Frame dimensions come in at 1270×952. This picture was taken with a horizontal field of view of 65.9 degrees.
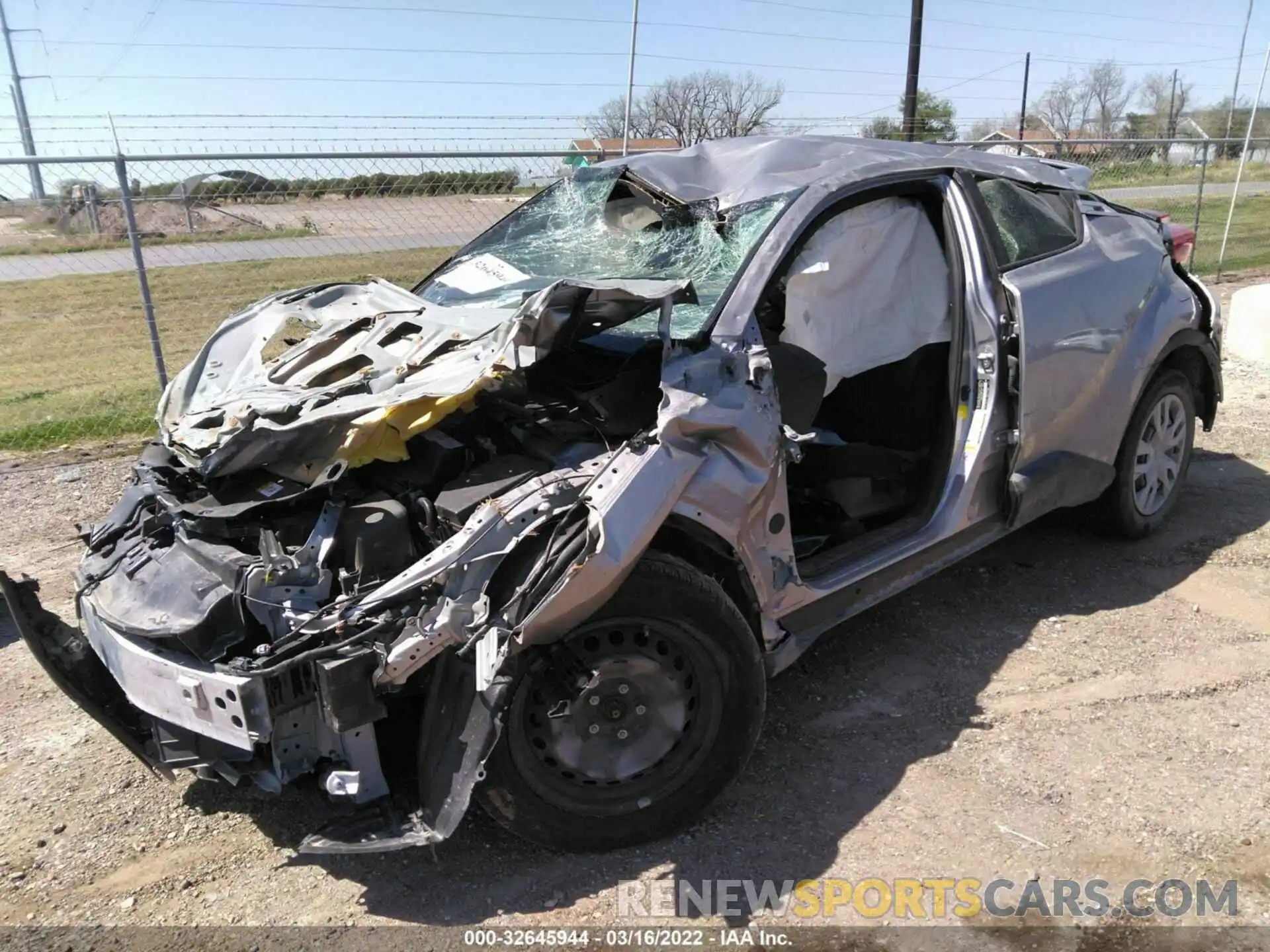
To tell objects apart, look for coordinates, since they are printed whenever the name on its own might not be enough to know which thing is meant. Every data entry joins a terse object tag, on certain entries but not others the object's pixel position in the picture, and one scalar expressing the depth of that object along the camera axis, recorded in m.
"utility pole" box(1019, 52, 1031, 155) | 41.25
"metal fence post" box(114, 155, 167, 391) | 6.68
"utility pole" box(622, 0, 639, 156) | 9.95
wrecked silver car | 2.54
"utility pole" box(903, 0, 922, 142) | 23.66
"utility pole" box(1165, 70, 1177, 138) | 35.78
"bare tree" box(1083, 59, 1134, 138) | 45.91
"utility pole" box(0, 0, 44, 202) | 7.09
